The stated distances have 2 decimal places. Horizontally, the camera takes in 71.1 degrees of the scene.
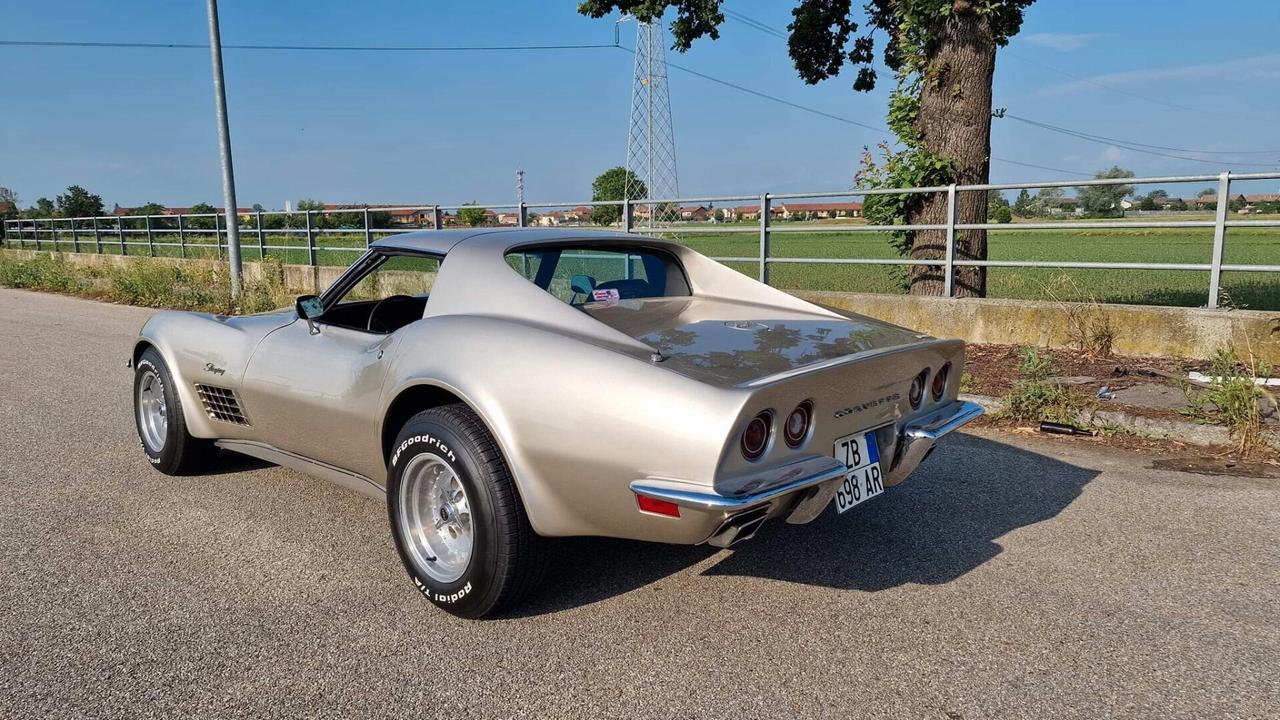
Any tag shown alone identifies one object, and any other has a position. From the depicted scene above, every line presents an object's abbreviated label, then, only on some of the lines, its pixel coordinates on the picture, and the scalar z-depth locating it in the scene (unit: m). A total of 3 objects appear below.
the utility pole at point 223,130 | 12.76
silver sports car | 2.62
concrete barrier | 6.58
